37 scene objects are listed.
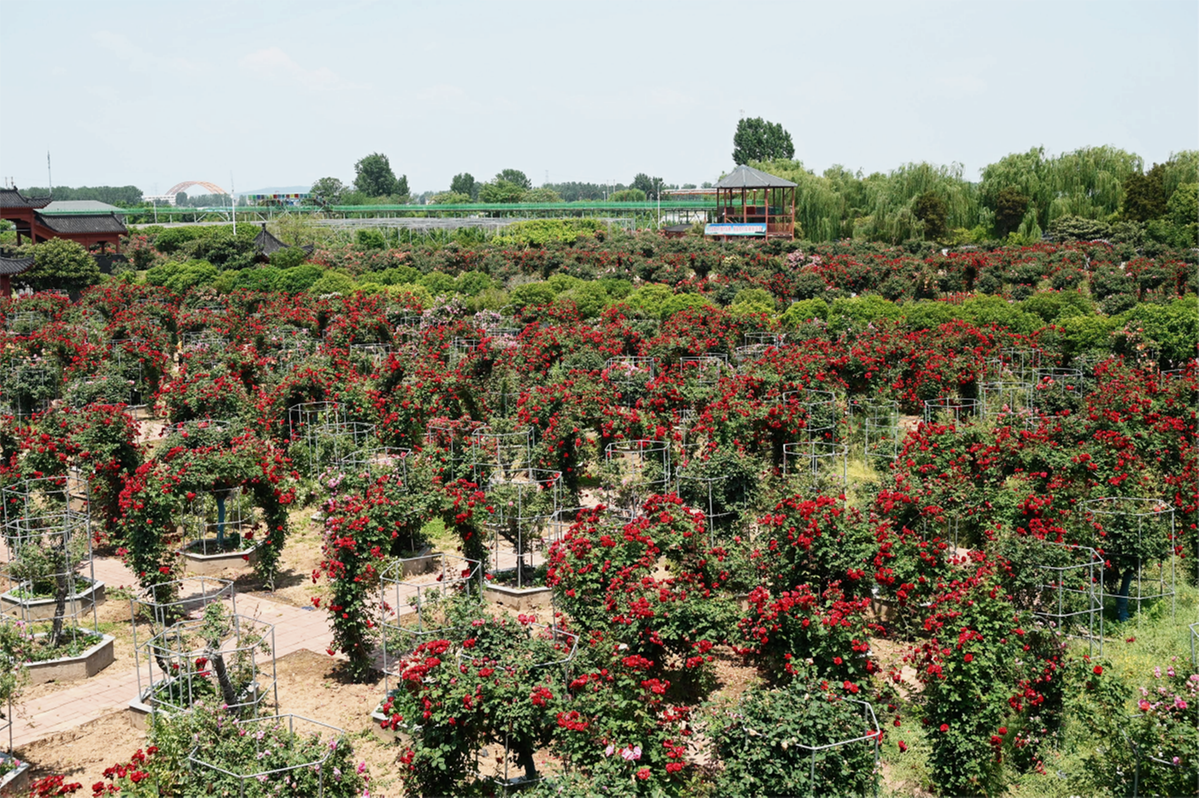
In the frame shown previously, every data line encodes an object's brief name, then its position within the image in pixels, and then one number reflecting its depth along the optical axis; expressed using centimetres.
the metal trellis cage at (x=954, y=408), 1982
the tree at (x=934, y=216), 5928
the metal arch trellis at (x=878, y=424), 1842
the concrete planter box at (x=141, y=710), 1094
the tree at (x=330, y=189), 12606
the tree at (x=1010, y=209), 5925
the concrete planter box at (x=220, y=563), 1590
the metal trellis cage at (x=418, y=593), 1018
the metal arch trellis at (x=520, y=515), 1425
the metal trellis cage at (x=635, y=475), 1539
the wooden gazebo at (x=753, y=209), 5775
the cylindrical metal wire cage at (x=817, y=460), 1723
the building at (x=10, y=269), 4288
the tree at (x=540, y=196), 11961
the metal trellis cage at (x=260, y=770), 779
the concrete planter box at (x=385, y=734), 1060
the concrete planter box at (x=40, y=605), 1384
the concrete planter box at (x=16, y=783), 955
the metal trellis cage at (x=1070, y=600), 1159
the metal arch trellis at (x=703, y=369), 2070
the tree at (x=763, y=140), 9275
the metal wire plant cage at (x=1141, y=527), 1294
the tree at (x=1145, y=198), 5491
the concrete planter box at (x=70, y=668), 1219
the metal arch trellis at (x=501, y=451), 1672
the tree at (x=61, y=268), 4418
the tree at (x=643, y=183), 17188
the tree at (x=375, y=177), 13912
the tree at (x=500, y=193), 11881
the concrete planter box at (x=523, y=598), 1419
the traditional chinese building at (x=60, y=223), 5225
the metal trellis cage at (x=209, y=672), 989
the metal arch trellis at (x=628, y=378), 1972
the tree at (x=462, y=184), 16838
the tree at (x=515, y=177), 16838
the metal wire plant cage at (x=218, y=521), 1639
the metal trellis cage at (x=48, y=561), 1288
